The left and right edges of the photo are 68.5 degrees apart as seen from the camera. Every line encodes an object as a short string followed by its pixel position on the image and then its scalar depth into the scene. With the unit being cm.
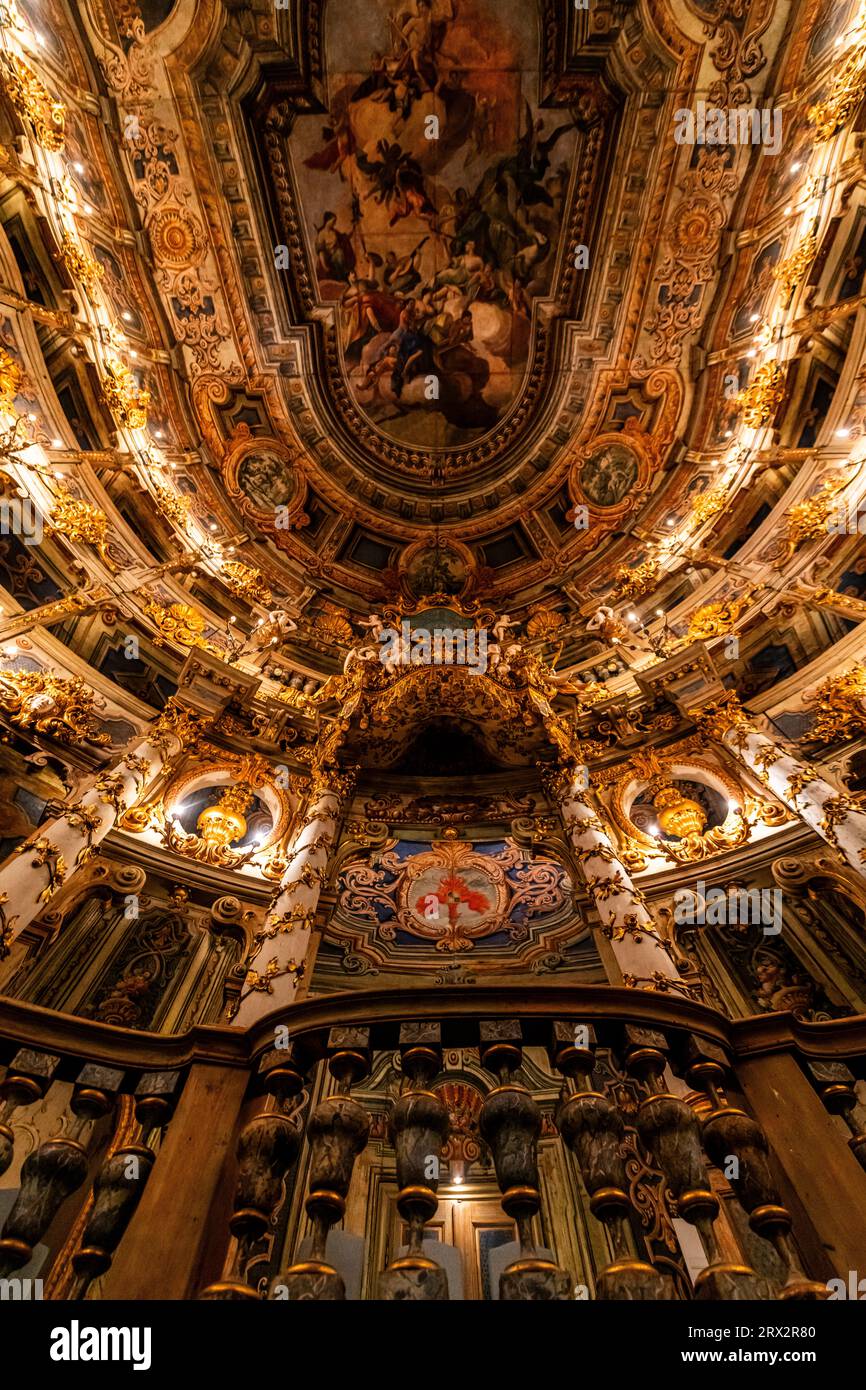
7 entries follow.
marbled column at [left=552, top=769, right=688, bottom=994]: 590
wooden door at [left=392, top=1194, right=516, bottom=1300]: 730
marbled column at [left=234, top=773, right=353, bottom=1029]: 551
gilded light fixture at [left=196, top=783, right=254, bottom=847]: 995
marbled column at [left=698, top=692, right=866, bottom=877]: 760
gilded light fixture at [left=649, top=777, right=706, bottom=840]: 991
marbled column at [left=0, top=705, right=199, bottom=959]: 682
